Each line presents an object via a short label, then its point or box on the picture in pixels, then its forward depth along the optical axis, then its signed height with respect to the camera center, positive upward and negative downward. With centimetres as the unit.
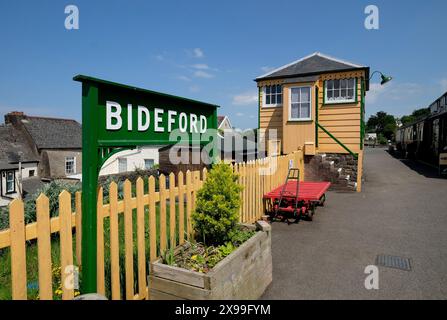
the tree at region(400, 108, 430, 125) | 10831 +1069
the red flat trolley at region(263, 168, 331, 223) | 731 -154
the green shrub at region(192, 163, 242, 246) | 379 -79
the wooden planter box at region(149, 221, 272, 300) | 289 -142
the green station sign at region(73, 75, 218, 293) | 273 +18
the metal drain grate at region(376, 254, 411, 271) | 470 -193
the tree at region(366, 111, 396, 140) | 8475 +673
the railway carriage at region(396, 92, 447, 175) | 2031 +34
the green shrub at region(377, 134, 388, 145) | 6619 +40
